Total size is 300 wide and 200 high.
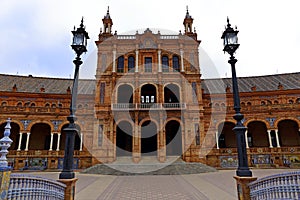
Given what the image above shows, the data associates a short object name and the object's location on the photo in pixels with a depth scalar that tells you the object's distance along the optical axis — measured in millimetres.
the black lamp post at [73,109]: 6639
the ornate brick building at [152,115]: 23516
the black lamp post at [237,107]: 6586
